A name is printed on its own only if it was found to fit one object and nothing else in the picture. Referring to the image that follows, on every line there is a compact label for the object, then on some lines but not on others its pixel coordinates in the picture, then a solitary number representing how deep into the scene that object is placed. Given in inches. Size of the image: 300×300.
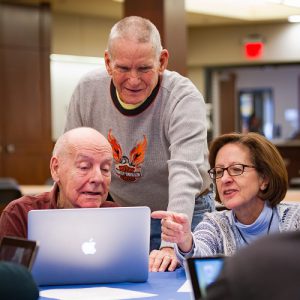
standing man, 119.2
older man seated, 107.1
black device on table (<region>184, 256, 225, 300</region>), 63.7
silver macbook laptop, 90.4
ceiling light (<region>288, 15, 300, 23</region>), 541.2
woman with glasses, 111.3
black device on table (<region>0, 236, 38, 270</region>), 69.1
